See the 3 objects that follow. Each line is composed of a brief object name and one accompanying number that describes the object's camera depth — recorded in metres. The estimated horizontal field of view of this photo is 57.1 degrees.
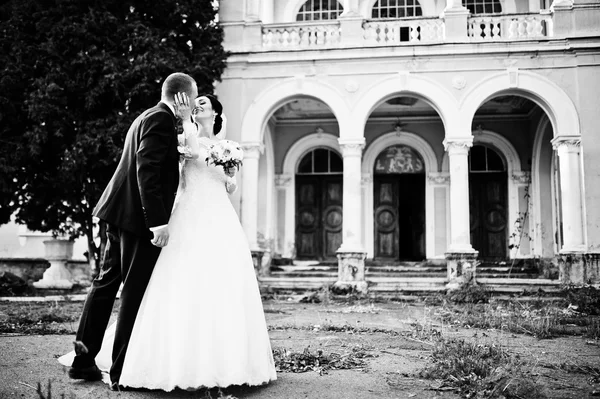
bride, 3.49
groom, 3.61
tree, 11.20
